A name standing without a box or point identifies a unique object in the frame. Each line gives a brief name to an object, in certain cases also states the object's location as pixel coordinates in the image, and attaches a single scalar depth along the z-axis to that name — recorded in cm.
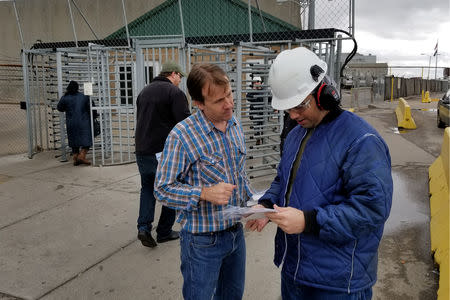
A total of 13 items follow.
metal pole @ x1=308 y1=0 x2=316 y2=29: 718
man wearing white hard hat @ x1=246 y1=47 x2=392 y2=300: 151
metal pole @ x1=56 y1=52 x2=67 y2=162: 858
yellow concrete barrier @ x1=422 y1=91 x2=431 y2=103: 2517
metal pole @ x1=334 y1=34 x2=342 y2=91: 637
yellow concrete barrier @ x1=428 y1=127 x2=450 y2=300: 303
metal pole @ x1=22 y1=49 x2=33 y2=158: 928
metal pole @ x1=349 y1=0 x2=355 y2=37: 646
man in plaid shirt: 201
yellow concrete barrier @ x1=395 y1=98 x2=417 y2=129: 1318
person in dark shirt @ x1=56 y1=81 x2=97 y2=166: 830
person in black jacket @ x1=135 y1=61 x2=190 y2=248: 401
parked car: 1233
